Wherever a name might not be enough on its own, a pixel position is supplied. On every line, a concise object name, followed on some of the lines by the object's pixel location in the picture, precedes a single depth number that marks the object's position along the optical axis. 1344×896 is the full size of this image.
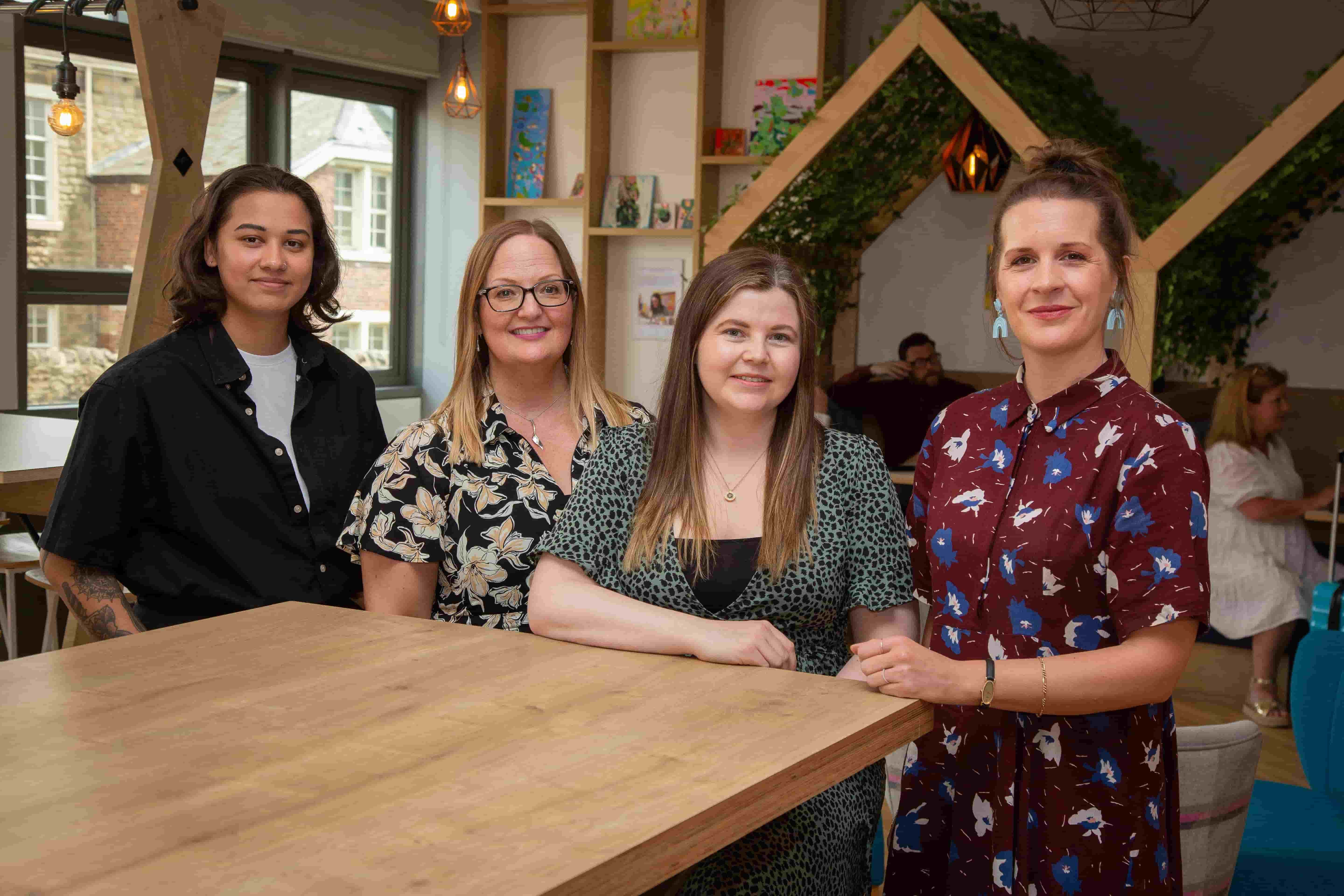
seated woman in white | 5.05
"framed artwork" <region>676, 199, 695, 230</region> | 6.36
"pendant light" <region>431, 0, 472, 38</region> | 4.93
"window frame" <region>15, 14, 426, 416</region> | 5.65
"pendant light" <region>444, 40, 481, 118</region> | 5.81
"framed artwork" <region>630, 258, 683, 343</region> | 6.47
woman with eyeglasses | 2.13
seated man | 5.93
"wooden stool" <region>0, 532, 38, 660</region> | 4.03
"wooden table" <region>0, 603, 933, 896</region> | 1.02
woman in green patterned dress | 1.83
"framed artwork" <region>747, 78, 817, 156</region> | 6.04
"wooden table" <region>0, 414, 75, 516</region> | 3.57
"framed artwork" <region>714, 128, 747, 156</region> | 6.21
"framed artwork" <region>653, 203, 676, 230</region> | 6.41
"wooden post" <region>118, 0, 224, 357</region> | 3.33
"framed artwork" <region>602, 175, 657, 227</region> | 6.46
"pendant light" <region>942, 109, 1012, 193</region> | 5.43
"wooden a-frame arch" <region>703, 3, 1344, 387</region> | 3.75
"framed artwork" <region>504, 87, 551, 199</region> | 6.69
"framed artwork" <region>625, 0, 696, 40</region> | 6.17
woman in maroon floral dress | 1.65
